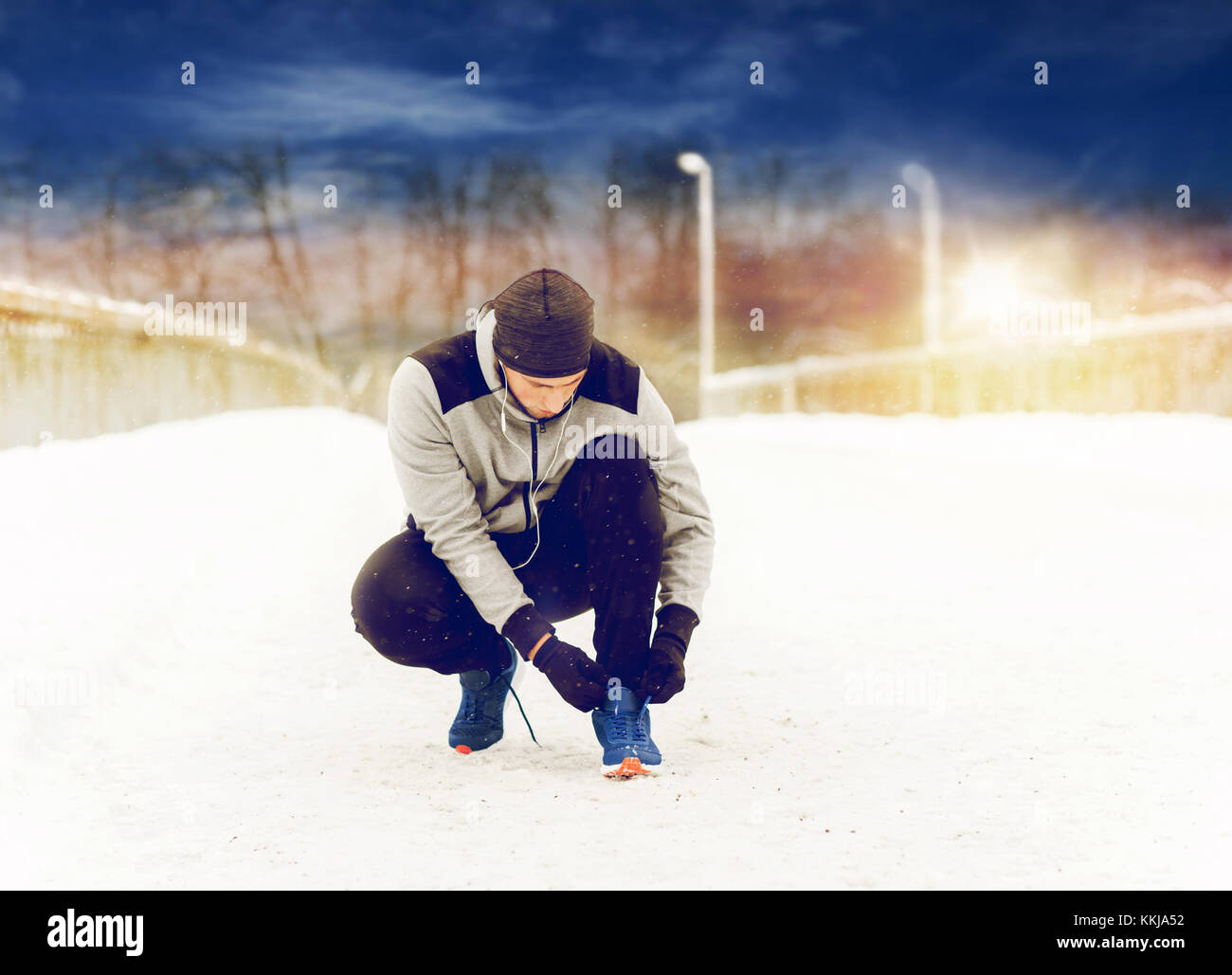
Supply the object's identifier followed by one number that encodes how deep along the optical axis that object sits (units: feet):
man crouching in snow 10.02
